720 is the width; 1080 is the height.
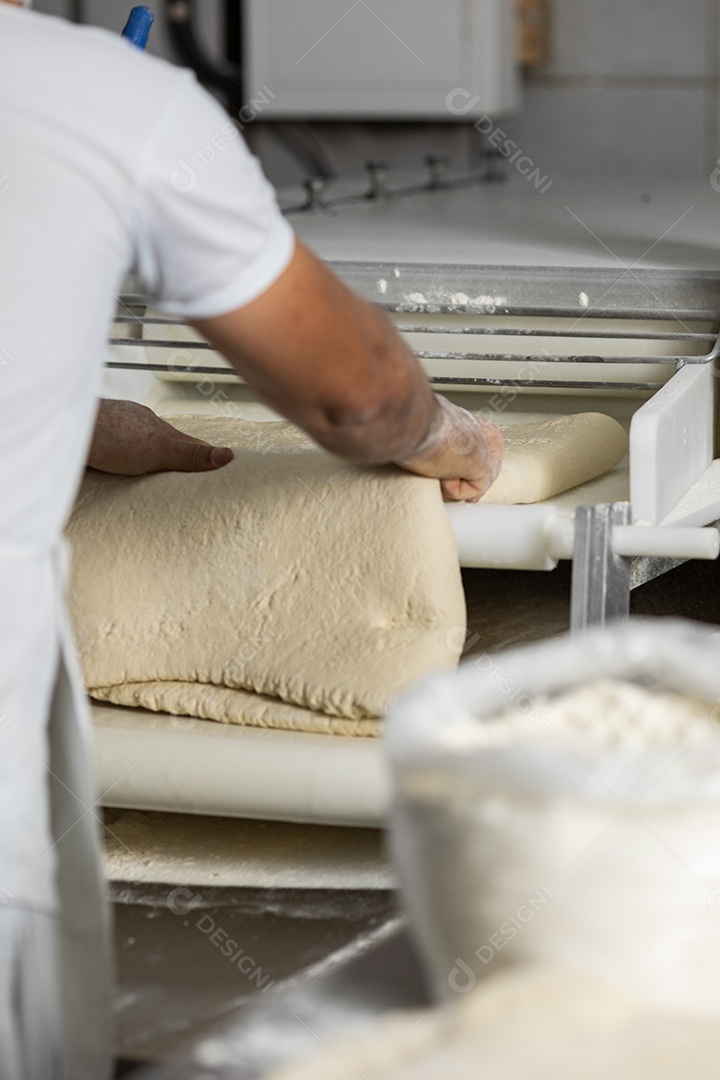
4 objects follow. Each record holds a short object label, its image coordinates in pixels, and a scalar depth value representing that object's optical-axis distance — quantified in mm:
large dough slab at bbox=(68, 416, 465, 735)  2357
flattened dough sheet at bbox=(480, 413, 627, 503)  2460
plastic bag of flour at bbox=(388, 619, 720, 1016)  1382
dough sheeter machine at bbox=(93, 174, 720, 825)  2346
